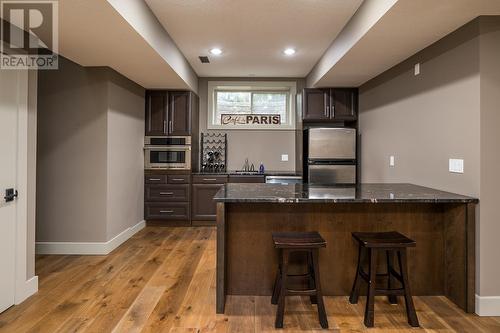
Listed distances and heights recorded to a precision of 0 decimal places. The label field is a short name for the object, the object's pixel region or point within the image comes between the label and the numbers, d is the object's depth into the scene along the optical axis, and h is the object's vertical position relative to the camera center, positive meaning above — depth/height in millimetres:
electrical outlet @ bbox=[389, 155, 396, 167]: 3965 +67
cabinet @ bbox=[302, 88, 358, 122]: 5234 +984
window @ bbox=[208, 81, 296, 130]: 6070 +1141
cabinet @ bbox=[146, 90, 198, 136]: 5387 +855
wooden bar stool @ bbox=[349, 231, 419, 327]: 2381 -789
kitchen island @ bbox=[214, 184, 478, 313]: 2818 -596
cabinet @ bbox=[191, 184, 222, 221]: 5426 -626
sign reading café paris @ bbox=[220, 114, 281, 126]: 6102 +848
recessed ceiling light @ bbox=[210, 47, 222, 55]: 4383 +1562
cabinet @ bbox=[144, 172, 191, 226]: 5363 -526
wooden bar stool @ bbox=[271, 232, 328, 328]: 2338 -713
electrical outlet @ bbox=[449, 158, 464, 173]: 2693 +18
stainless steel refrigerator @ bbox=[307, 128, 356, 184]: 4949 +165
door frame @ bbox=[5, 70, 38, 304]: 2672 -177
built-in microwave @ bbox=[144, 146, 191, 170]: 5375 +117
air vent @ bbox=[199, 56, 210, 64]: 4758 +1577
